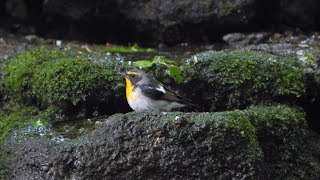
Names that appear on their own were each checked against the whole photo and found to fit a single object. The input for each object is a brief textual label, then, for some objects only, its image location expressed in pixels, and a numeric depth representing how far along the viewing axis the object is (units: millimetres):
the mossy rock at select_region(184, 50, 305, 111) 15258
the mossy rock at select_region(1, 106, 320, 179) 12508
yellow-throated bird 14336
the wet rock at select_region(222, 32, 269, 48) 20719
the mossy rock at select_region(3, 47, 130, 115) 15195
